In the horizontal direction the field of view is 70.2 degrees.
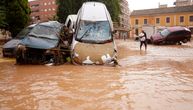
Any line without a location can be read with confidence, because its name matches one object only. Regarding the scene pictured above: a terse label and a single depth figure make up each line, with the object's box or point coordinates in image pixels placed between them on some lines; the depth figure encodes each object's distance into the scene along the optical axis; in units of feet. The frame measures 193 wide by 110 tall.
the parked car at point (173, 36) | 41.22
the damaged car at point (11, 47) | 22.91
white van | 19.50
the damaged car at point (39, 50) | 19.38
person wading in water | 30.55
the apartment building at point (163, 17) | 89.29
